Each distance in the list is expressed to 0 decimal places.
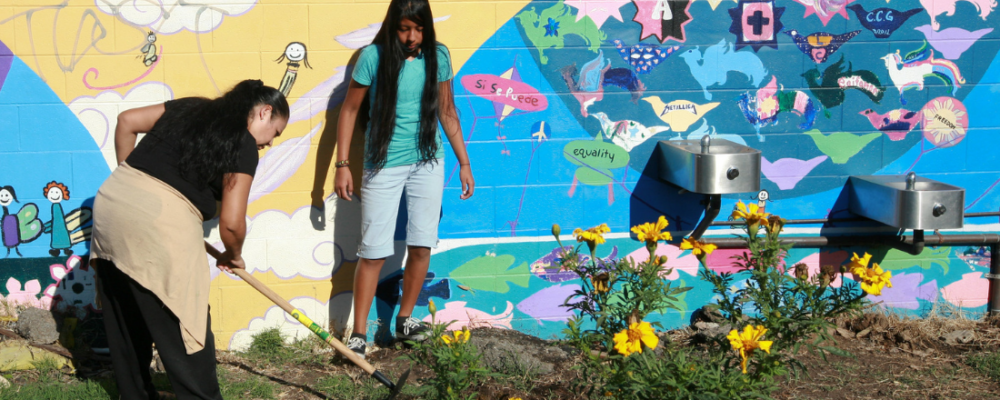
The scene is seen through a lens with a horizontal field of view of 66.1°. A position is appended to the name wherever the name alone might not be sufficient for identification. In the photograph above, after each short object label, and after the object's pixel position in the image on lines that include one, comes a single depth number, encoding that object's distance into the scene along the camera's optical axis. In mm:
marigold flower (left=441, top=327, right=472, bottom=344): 2572
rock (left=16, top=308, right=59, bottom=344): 3686
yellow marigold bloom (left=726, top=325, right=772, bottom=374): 2230
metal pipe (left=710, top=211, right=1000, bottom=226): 4171
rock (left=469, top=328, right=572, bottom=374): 3553
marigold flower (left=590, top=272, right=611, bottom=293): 2506
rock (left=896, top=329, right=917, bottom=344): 3990
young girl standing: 3512
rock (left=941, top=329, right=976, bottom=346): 4008
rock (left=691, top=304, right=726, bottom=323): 4066
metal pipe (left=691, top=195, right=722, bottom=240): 3895
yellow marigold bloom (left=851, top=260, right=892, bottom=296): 2227
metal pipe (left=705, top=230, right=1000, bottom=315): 4180
